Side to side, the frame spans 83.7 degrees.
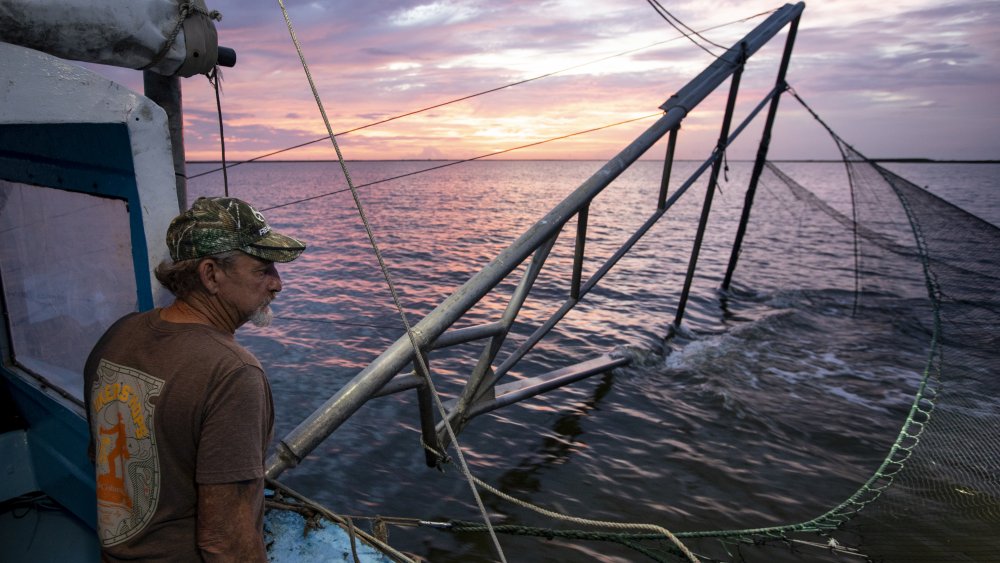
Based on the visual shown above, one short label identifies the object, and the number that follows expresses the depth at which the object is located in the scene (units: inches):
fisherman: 70.3
